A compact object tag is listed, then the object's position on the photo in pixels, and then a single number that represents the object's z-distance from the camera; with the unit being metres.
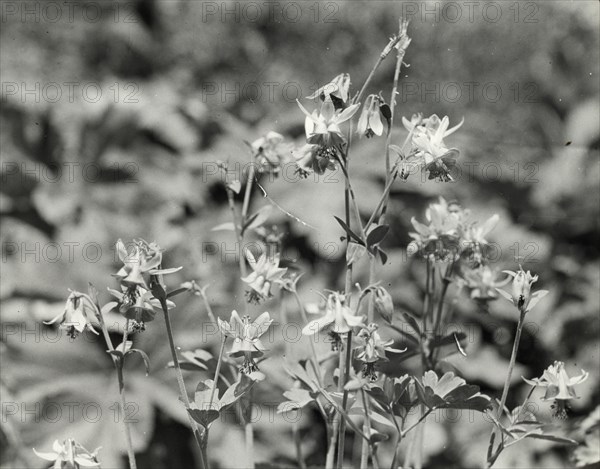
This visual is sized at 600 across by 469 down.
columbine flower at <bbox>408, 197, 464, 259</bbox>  1.48
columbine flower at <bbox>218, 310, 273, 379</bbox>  1.41
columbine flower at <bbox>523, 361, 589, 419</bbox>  1.43
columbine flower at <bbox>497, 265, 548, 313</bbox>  1.43
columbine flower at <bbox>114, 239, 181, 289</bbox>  1.39
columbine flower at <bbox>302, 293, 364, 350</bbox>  1.39
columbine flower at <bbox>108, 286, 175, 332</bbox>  1.40
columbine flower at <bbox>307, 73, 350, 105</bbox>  1.40
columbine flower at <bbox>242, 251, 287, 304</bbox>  1.44
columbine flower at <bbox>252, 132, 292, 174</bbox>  1.52
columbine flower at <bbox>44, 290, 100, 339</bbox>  1.42
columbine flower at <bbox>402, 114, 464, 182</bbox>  1.41
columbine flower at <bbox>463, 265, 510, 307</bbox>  1.53
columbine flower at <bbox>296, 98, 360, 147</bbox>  1.40
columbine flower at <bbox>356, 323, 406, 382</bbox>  1.41
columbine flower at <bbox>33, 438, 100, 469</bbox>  1.42
